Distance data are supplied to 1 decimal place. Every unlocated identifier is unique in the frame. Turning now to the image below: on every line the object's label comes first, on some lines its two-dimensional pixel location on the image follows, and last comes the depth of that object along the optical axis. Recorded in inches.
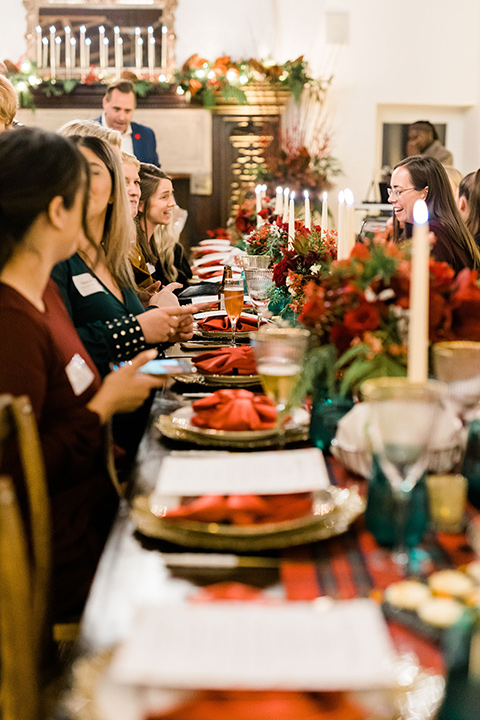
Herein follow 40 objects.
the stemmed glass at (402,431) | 32.7
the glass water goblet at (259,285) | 93.0
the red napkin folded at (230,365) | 71.8
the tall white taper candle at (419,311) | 38.4
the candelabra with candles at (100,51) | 337.4
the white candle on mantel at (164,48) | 351.3
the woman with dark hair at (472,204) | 150.1
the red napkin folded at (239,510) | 37.9
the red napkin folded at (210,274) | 165.2
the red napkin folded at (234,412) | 54.0
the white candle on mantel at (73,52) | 336.7
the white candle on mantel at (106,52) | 341.4
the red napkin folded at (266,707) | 23.3
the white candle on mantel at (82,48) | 337.7
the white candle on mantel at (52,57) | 334.6
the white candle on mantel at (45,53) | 335.5
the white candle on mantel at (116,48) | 337.8
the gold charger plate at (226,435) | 51.8
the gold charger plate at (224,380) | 68.6
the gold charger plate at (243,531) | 36.3
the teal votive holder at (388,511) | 36.7
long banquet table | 29.1
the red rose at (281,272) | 91.4
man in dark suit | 219.3
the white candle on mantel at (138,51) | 331.6
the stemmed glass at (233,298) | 91.4
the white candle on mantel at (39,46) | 347.6
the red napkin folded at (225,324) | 100.5
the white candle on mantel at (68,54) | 330.3
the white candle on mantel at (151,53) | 335.0
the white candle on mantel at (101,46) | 339.6
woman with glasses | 126.8
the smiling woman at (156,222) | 154.8
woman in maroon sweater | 51.3
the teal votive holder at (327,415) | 51.3
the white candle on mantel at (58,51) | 342.6
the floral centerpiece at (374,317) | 46.8
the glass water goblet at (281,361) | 47.3
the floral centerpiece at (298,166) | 283.4
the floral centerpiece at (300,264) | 84.2
